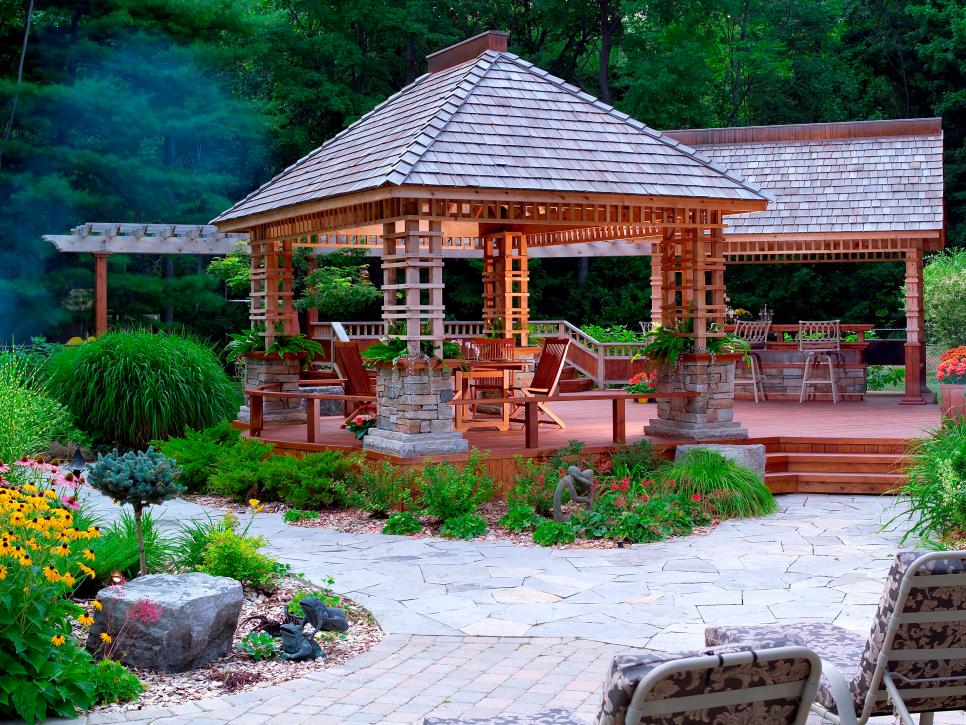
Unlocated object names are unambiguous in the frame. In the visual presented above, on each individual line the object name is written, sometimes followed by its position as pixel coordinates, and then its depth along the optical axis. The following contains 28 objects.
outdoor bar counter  16.86
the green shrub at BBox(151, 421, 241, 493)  11.87
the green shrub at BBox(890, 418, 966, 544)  8.27
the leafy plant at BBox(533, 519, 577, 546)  8.99
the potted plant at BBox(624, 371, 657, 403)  16.92
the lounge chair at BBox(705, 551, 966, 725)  3.78
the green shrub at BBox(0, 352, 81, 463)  9.49
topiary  6.41
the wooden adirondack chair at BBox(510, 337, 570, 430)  12.11
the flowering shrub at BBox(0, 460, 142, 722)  4.74
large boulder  5.52
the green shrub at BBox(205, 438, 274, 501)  10.97
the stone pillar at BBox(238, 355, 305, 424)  13.85
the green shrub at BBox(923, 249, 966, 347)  17.06
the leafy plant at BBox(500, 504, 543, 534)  9.48
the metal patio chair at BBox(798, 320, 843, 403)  16.52
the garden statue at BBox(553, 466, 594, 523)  9.42
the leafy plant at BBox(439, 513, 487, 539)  9.34
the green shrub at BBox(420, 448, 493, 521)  9.71
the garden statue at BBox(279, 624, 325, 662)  5.81
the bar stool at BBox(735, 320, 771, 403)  16.88
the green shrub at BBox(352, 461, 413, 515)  10.10
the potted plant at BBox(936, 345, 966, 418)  11.32
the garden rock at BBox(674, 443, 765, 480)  11.09
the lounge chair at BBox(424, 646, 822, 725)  2.82
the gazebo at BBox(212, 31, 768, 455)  10.66
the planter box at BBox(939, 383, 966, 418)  11.26
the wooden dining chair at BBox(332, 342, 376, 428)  11.97
